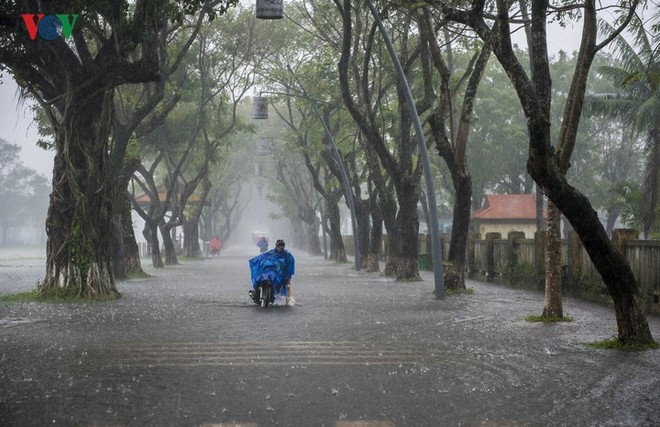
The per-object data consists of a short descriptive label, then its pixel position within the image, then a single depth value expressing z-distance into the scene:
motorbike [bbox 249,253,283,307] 17.69
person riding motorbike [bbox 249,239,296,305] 17.66
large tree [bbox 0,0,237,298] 18.34
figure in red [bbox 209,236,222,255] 67.99
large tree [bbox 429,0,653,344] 10.59
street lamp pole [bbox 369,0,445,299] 20.31
